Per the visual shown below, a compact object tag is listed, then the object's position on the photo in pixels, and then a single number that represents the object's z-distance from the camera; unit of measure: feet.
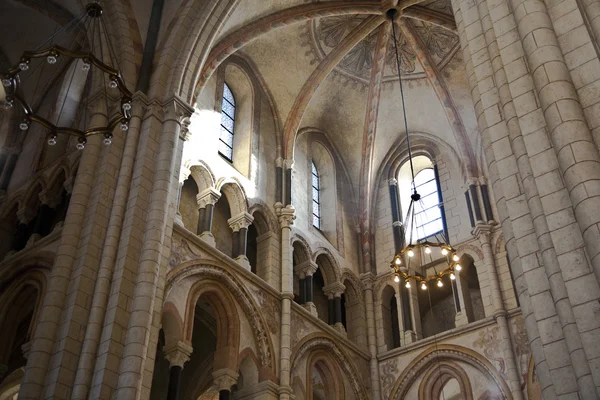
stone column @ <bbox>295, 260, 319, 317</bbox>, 56.39
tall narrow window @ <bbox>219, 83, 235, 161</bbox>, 56.44
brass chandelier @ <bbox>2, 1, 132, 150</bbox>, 29.17
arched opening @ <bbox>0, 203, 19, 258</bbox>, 51.00
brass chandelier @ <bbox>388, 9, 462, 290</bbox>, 49.06
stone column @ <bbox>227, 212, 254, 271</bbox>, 50.16
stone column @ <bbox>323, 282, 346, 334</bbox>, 57.77
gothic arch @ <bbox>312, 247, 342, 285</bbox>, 60.18
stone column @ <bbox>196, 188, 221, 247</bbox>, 48.08
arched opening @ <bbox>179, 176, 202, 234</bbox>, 50.67
